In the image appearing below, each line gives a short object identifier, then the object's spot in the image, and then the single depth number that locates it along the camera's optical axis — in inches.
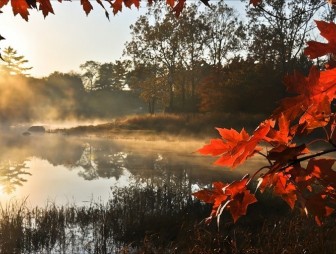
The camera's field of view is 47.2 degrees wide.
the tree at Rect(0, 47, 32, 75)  2549.2
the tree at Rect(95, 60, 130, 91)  2920.8
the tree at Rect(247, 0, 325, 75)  1029.2
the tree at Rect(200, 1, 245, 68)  1290.6
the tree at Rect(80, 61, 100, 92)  3230.8
